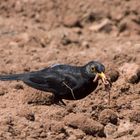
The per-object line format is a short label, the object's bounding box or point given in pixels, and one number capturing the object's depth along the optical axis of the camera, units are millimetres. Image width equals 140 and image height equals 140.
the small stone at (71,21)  21625
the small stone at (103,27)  21453
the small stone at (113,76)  16156
